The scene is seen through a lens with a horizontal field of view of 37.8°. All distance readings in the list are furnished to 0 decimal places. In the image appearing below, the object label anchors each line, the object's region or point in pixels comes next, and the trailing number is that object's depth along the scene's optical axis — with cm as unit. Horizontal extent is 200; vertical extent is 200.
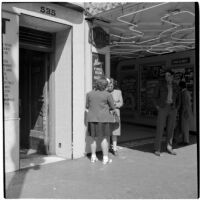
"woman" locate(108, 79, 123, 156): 603
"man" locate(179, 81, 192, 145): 747
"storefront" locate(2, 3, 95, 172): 479
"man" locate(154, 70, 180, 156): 596
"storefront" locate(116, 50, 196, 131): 958
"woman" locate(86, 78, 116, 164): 534
